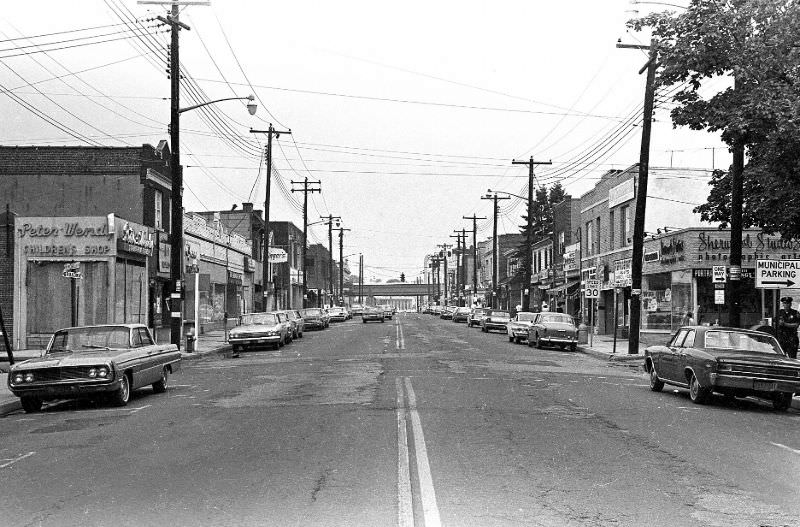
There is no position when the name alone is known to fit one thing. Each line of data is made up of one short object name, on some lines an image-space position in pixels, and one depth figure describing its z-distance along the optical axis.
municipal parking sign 20.48
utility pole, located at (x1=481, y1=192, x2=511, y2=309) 68.25
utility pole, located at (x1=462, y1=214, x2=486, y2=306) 86.06
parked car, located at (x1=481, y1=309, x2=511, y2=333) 50.97
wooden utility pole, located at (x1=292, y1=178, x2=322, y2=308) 62.90
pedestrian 20.66
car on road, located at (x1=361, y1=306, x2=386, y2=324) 67.69
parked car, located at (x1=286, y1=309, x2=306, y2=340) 41.19
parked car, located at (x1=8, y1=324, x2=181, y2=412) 14.17
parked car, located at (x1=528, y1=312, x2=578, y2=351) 34.03
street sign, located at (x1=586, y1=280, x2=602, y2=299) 34.28
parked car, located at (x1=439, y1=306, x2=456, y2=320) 87.44
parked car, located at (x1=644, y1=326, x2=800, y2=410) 14.62
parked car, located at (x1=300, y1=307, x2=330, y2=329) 55.66
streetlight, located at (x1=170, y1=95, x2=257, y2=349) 27.14
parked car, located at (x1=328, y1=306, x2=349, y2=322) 75.84
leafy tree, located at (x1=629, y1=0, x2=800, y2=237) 16.86
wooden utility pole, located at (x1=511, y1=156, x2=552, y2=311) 49.62
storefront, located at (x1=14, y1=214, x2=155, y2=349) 30.17
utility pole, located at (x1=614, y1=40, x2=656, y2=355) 27.75
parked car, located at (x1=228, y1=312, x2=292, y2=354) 32.38
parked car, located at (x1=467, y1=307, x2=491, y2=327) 59.84
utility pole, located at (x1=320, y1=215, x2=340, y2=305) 80.57
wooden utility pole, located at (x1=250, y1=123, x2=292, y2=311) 46.28
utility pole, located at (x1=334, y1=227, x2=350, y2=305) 94.17
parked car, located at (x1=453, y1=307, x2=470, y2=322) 72.00
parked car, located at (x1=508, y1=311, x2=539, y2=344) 37.97
